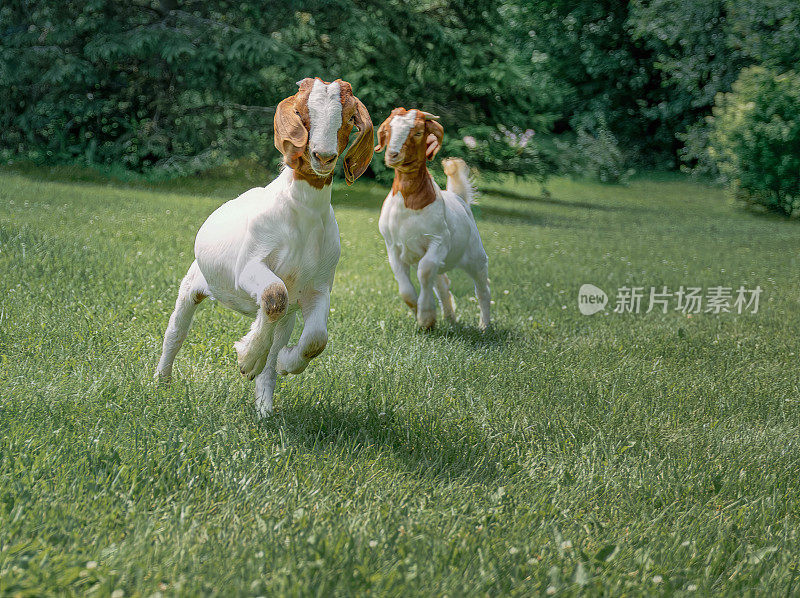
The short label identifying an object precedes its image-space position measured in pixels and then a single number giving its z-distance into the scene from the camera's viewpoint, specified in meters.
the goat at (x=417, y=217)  5.43
